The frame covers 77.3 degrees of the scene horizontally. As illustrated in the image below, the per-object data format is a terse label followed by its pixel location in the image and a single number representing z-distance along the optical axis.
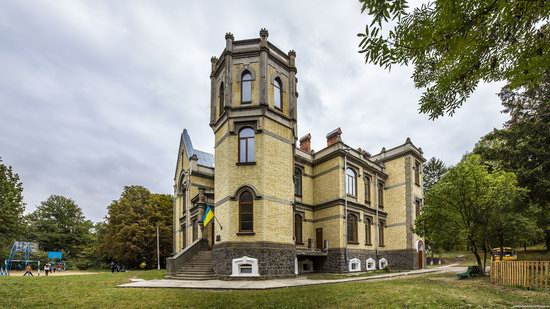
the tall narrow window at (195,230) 24.95
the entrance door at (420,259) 28.37
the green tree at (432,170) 61.09
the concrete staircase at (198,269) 18.45
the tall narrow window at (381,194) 29.72
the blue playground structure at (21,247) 33.75
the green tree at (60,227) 54.19
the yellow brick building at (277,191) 18.86
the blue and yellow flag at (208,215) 19.89
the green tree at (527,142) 20.03
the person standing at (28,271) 28.41
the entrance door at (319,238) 24.78
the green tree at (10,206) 28.06
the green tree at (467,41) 2.41
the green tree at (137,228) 37.22
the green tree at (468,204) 17.27
